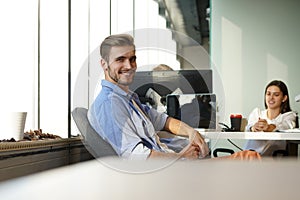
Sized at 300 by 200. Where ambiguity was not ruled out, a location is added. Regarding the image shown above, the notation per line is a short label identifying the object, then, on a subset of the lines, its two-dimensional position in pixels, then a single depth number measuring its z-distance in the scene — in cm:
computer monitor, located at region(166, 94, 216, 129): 189
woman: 251
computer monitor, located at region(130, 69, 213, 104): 181
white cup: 158
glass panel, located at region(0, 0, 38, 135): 166
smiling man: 136
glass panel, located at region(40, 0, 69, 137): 221
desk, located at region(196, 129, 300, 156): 204
